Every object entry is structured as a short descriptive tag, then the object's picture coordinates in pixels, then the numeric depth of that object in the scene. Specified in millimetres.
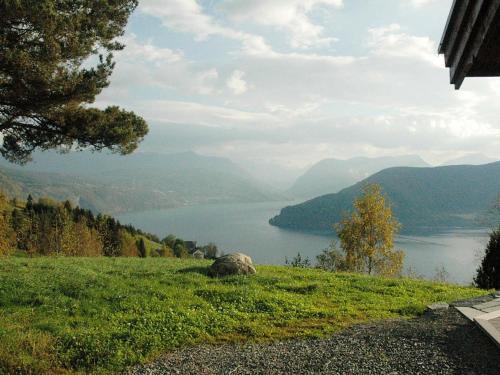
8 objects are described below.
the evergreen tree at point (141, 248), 102038
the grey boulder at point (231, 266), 19484
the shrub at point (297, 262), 34438
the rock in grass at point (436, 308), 13885
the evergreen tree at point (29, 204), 100694
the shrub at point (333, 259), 56997
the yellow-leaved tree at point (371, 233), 45781
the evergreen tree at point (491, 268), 24141
